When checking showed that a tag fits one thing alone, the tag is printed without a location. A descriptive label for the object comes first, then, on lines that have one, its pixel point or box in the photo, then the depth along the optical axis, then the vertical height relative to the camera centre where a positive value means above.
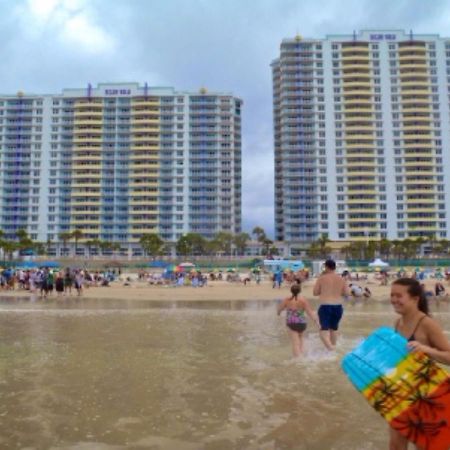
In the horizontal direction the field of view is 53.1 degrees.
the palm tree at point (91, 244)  100.16 +1.04
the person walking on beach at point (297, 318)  8.09 -1.28
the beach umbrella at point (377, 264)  56.34 -2.18
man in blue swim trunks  7.97 -0.85
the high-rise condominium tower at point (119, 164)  107.19 +20.62
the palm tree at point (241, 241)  103.44 +1.51
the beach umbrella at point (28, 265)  69.00 -2.54
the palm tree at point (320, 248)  96.38 -0.23
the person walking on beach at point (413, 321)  3.23 -0.56
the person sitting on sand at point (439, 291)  27.58 -2.82
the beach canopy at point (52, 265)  70.50 -2.50
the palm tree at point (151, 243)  97.75 +1.03
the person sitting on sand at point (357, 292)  26.70 -2.74
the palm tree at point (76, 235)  100.19 +3.10
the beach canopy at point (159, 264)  80.89 -2.96
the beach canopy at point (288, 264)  51.78 -1.98
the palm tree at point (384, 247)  93.69 -0.10
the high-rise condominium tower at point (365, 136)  103.75 +26.16
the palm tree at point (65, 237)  100.56 +2.73
